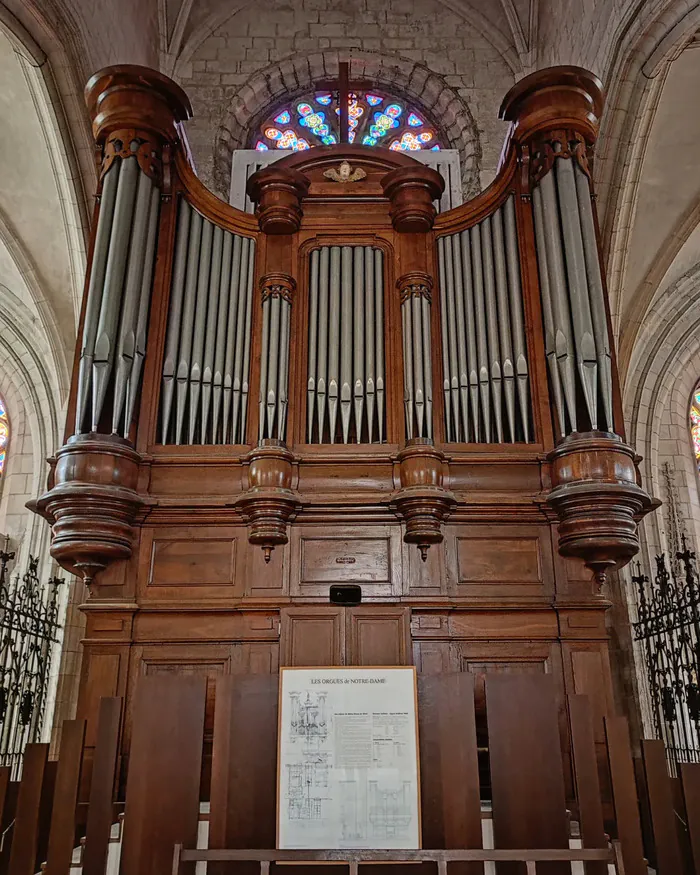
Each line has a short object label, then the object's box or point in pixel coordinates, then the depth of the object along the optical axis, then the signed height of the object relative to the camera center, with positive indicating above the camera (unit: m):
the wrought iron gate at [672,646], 6.96 +1.06
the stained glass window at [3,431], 11.45 +4.44
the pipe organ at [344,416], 5.08 +2.26
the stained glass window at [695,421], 11.87 +4.71
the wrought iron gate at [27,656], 7.33 +1.05
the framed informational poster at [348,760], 3.74 +0.05
